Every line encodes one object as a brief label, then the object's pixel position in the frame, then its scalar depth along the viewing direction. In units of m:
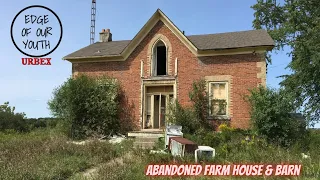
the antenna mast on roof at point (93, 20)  28.58
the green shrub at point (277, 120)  14.88
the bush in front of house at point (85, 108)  18.91
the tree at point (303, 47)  24.03
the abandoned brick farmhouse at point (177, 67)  17.78
